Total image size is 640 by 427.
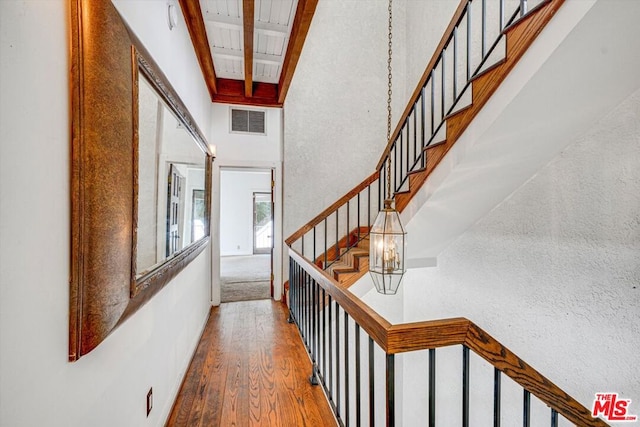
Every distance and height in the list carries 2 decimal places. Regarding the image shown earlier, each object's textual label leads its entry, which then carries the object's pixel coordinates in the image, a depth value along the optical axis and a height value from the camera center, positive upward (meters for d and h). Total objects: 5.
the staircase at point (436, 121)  1.46 +0.67
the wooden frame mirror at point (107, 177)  0.87 +0.12
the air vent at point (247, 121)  4.29 +1.35
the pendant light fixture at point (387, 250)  1.96 -0.24
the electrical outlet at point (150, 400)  1.58 -1.00
